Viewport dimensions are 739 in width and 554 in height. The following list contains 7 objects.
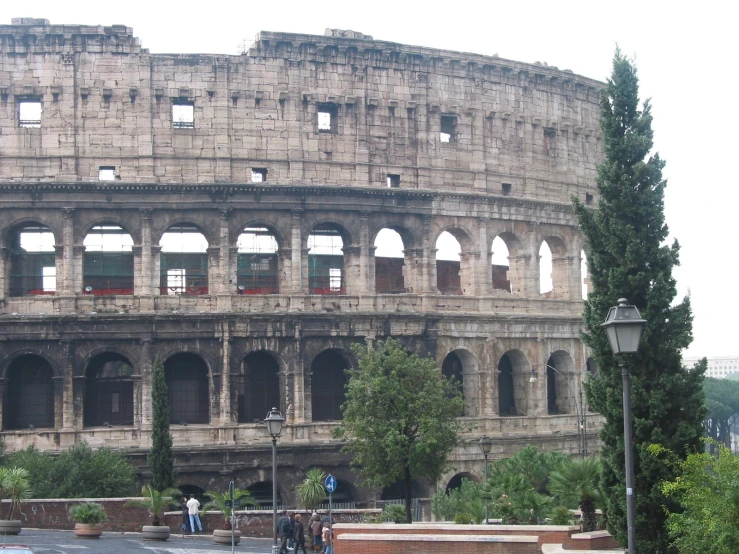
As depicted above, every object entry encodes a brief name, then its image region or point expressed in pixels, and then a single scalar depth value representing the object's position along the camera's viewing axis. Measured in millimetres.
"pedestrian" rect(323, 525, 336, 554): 32438
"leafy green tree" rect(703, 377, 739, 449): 95250
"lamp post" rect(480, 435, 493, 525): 38375
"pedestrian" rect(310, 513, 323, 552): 34625
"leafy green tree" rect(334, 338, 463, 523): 37406
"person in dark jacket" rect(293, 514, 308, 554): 32938
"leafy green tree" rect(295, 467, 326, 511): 39062
